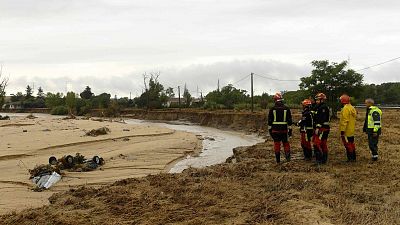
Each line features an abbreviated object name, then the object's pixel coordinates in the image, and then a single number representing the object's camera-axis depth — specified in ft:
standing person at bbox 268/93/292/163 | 36.04
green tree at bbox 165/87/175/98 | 296.38
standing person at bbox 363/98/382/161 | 34.96
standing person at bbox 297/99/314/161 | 37.09
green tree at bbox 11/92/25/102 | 407.54
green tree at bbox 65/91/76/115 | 272.62
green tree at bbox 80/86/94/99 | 408.22
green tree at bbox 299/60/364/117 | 94.53
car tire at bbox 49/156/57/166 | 42.79
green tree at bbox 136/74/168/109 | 249.55
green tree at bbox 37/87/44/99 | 418.39
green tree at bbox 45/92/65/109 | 311.88
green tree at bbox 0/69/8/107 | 173.95
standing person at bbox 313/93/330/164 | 35.12
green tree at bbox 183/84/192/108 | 258.00
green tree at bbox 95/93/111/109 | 275.59
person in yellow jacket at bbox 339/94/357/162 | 35.53
